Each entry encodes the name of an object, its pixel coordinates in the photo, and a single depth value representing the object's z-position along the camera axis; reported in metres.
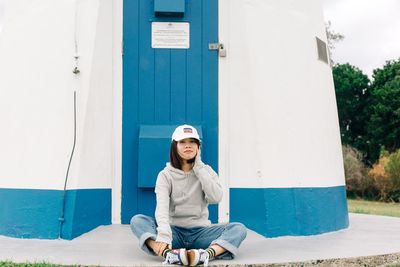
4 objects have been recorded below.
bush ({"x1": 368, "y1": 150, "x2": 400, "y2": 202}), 24.77
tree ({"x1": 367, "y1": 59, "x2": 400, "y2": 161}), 30.92
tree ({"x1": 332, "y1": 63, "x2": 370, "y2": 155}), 34.06
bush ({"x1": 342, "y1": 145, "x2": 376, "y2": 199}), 27.06
